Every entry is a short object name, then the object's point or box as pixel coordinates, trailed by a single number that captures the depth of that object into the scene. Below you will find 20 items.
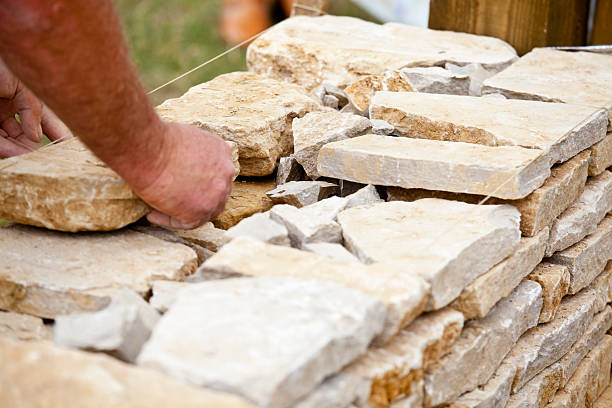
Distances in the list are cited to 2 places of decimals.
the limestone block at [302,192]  4.86
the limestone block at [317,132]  5.04
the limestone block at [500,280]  3.86
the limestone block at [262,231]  3.97
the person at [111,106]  3.14
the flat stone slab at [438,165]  4.26
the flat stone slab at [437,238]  3.67
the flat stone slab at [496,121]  4.75
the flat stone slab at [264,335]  2.75
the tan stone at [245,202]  4.86
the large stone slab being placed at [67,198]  4.04
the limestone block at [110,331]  3.09
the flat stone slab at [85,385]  2.61
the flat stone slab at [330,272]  3.33
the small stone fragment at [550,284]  4.75
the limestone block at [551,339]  4.58
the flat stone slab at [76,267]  3.75
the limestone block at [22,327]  3.63
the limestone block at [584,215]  4.92
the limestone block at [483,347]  3.76
